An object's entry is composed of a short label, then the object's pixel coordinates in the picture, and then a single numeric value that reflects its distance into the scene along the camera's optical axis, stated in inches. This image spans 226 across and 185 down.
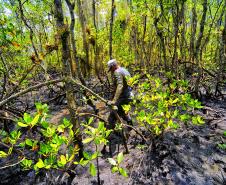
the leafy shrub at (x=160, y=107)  90.0
